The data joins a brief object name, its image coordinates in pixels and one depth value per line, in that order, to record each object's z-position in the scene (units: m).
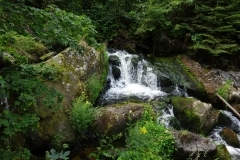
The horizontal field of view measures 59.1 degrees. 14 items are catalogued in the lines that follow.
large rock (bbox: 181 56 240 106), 9.22
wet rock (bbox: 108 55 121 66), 9.78
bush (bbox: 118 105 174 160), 4.19
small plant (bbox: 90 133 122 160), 4.35
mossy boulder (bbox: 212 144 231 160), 5.22
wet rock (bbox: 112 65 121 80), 9.45
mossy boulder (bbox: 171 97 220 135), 6.82
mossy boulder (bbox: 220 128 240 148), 6.44
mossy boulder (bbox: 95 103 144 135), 5.15
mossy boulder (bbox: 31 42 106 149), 4.69
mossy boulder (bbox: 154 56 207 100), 9.41
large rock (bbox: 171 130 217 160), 4.88
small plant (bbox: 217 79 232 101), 9.10
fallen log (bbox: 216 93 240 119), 7.99
